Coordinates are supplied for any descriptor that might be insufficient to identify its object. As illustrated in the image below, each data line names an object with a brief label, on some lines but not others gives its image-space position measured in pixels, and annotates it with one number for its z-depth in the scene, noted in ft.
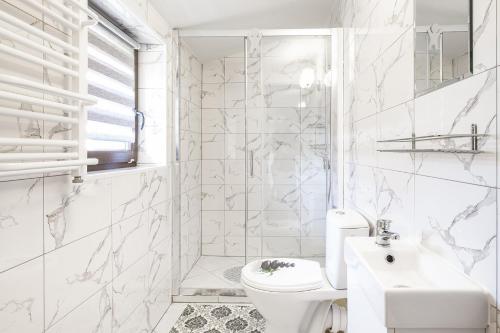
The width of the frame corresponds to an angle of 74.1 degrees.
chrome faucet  4.11
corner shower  8.80
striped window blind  5.80
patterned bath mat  7.20
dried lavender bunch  6.60
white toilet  5.84
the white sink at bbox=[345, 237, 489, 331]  2.75
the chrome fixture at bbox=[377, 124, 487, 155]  2.79
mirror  3.10
